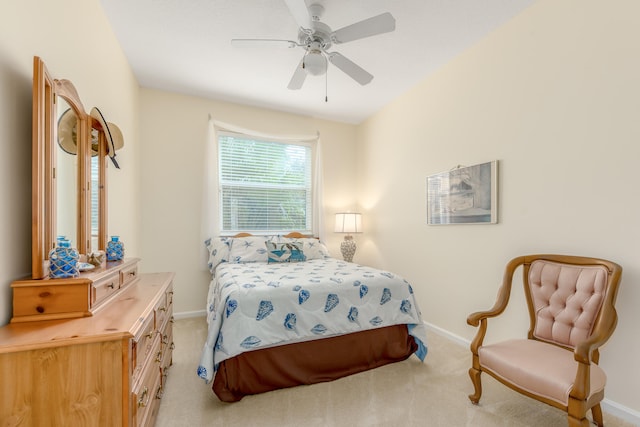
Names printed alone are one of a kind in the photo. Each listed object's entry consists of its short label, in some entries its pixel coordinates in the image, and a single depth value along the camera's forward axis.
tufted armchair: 1.39
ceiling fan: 1.85
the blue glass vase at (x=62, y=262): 1.18
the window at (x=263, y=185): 3.84
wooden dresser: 0.89
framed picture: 2.47
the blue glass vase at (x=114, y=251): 1.86
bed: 1.88
